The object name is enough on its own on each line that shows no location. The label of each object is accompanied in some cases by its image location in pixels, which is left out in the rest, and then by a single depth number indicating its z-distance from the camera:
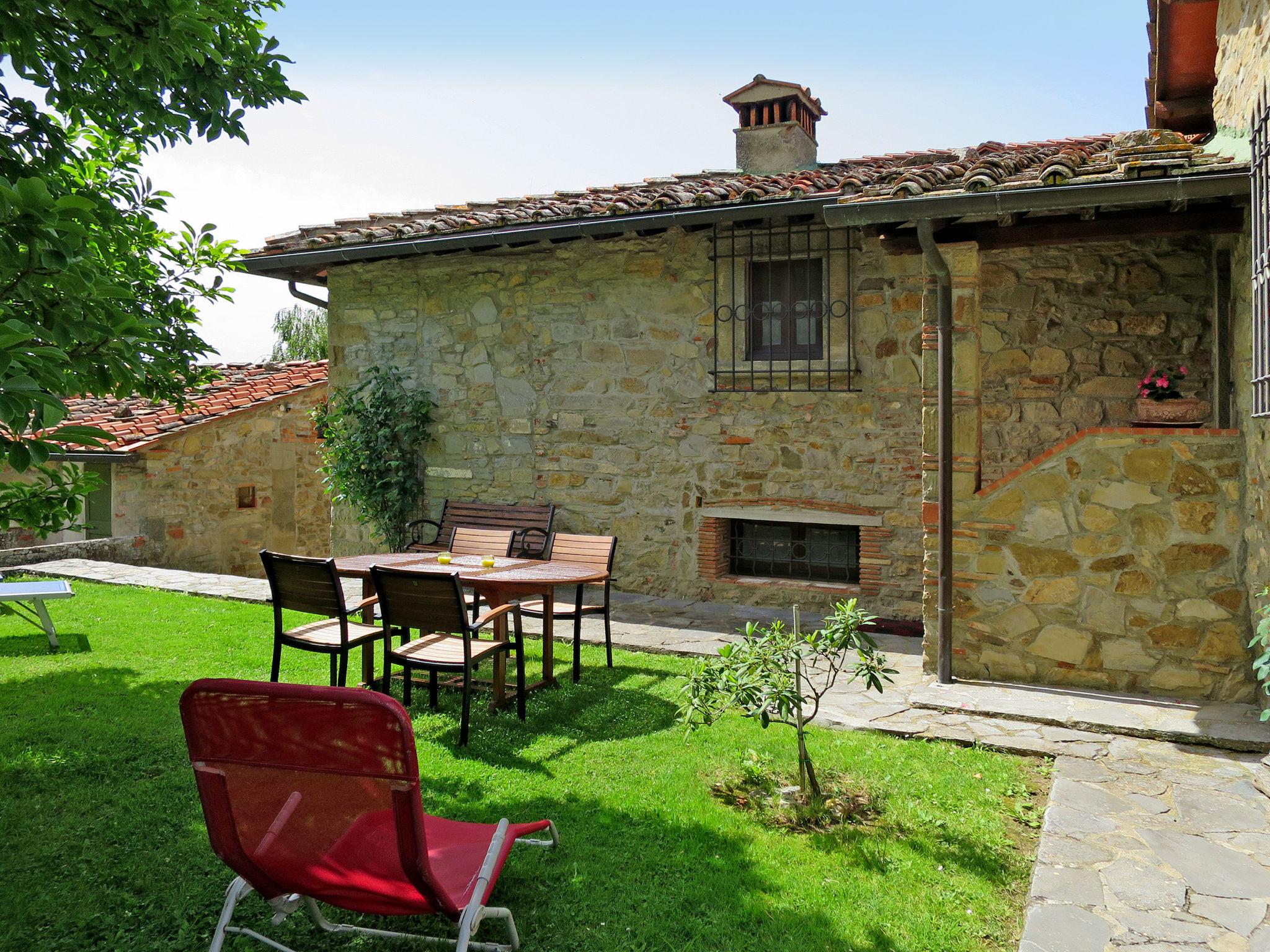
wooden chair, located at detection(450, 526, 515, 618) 6.83
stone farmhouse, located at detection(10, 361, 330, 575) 11.27
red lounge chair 2.33
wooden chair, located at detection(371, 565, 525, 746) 4.38
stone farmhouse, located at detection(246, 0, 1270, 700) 4.89
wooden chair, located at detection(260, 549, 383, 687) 4.80
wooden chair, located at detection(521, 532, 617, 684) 5.69
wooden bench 8.24
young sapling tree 3.60
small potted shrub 5.02
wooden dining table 5.03
